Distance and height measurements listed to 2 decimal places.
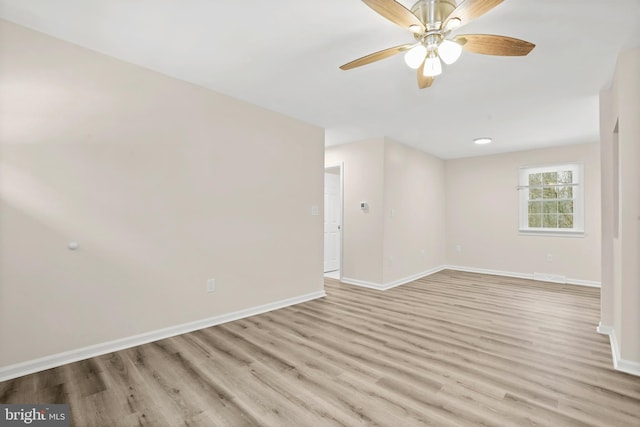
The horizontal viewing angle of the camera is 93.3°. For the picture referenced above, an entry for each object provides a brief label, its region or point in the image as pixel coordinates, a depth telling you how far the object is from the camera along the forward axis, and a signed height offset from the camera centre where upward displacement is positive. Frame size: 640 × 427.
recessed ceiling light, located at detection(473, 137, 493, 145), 4.78 +1.20
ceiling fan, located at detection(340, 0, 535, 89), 1.59 +1.07
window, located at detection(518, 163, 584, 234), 5.14 +0.29
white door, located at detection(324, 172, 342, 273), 6.11 -0.14
